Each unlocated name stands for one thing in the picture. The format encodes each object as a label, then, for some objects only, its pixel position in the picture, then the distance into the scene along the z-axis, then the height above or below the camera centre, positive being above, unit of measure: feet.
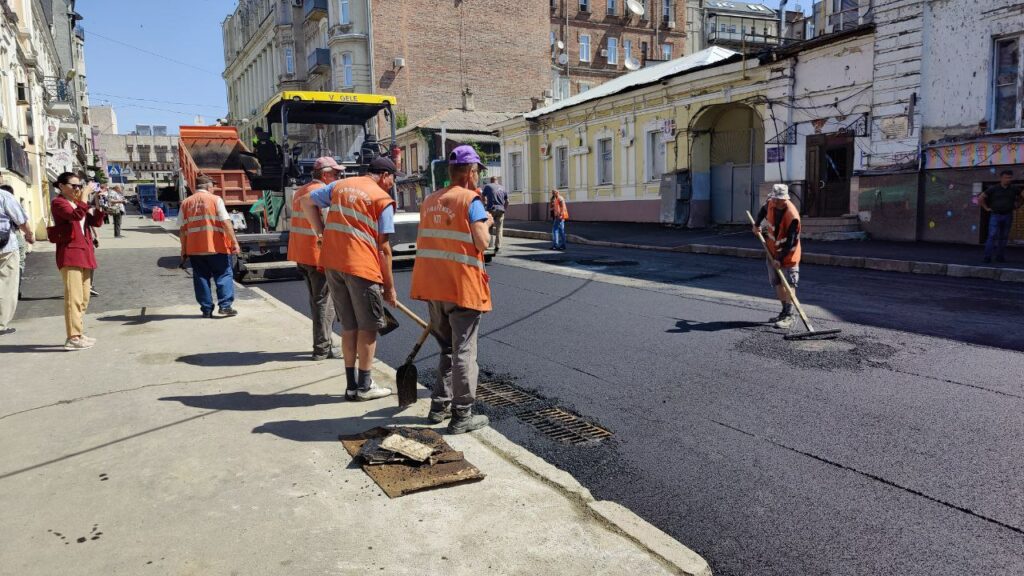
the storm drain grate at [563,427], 14.96 -4.76
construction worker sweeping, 26.25 -1.43
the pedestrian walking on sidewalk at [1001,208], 40.91 -0.80
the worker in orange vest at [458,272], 14.76 -1.34
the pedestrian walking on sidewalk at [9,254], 25.54 -1.34
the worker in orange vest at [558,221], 60.13 -1.41
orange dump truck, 41.22 +1.78
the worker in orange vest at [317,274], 20.80 -1.88
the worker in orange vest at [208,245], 27.86 -1.25
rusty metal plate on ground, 11.83 -4.51
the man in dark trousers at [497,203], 53.88 +0.18
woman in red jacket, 22.77 -1.15
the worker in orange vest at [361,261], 16.69 -1.21
